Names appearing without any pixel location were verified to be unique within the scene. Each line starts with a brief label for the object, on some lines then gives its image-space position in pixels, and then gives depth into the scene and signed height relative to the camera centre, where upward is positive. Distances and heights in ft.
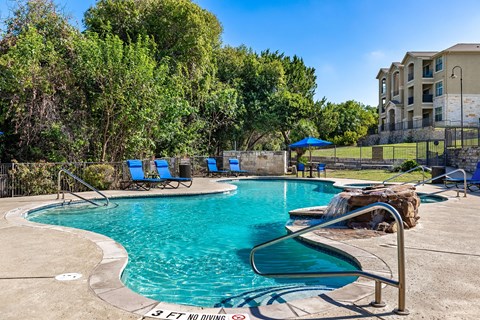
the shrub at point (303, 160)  76.31 -1.19
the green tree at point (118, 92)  44.43 +8.55
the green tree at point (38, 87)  39.96 +8.38
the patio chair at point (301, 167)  64.54 -2.33
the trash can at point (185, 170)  52.11 -2.24
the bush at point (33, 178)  37.09 -2.23
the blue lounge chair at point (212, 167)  64.08 -2.17
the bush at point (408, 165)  65.90 -2.18
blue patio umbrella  64.75 +2.22
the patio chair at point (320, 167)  62.44 -2.27
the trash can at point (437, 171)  49.52 -2.53
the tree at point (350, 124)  143.43 +14.03
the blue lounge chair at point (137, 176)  42.68 -2.48
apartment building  122.83 +24.46
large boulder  21.06 -3.30
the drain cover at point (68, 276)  12.39 -4.39
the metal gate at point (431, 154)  70.28 -0.10
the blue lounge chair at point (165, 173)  45.79 -2.35
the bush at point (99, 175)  40.73 -2.18
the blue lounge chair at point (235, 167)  65.84 -2.25
